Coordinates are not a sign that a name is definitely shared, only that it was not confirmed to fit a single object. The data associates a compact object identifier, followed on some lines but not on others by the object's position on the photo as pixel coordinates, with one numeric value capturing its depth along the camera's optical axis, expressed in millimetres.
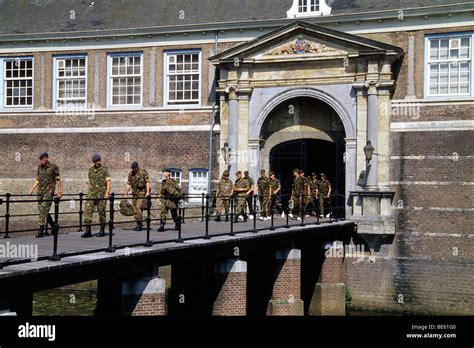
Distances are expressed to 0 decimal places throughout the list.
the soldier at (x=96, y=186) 14906
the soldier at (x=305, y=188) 22344
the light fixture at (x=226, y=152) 24406
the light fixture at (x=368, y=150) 22422
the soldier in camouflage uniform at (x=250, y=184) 21375
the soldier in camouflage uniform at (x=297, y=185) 22367
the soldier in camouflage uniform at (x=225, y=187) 20781
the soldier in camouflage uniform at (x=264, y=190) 21812
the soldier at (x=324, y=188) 22922
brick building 22250
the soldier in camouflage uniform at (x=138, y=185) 15828
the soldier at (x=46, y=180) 14742
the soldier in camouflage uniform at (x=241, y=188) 21328
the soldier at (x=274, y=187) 21714
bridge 10734
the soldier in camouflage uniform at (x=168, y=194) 16750
